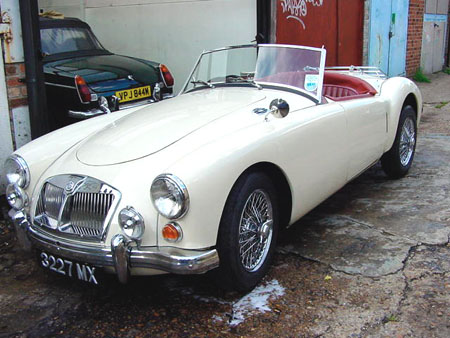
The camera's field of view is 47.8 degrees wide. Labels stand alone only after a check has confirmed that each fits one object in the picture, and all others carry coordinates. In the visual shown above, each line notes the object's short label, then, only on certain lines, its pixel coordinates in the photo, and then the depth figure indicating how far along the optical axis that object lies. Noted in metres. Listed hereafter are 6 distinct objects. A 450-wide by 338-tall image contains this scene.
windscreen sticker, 3.84
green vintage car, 5.87
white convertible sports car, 2.61
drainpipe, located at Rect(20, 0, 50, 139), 4.52
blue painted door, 10.36
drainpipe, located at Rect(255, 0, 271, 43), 7.31
